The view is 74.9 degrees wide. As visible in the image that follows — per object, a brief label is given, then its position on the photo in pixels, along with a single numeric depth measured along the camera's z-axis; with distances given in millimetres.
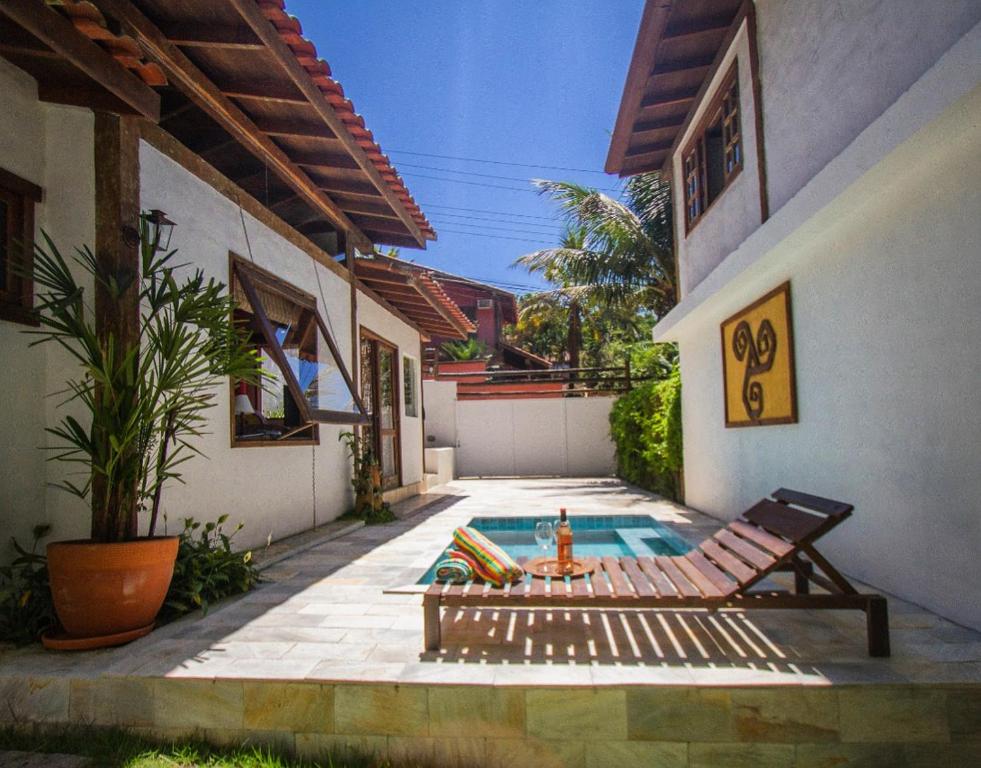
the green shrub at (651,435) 11547
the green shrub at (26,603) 3992
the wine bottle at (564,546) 4484
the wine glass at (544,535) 4773
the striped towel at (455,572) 4137
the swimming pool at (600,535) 7989
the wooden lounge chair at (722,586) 3579
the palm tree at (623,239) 14180
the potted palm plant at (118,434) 3848
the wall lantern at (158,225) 5020
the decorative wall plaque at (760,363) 6469
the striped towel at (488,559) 4105
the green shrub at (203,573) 4625
